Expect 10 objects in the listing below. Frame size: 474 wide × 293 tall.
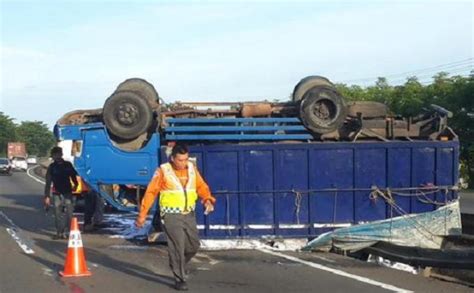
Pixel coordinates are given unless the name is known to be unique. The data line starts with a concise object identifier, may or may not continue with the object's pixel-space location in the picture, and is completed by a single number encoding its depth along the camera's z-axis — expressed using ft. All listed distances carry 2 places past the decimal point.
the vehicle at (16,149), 292.57
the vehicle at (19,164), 231.55
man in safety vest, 26.99
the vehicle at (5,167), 179.42
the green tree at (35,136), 458.91
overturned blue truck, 39.22
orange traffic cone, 30.04
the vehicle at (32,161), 326.03
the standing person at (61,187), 43.21
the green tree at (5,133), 393.50
